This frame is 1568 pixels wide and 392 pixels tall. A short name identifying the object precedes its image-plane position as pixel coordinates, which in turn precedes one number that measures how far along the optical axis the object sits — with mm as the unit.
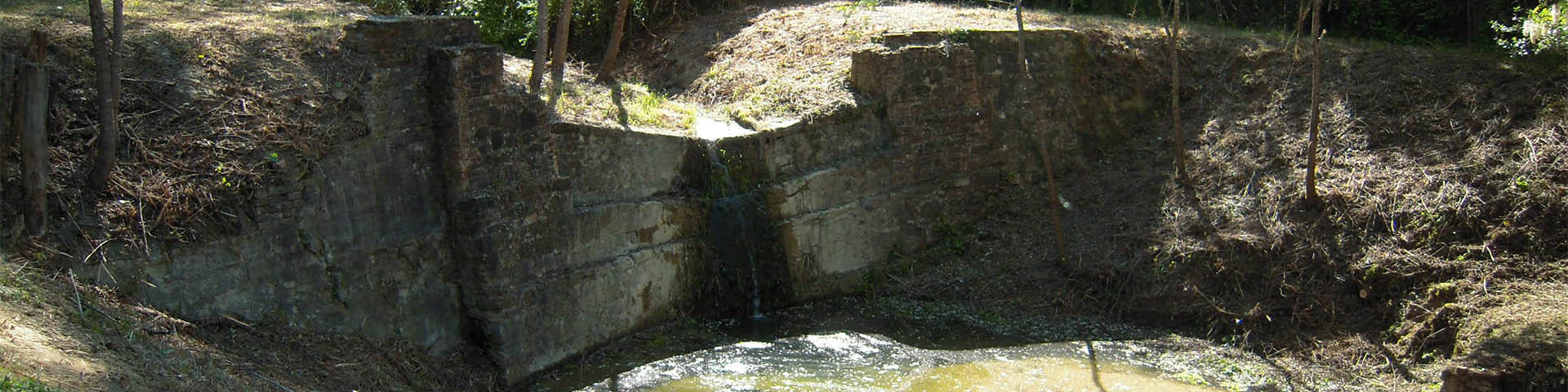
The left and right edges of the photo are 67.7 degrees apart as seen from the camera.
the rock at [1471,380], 8250
